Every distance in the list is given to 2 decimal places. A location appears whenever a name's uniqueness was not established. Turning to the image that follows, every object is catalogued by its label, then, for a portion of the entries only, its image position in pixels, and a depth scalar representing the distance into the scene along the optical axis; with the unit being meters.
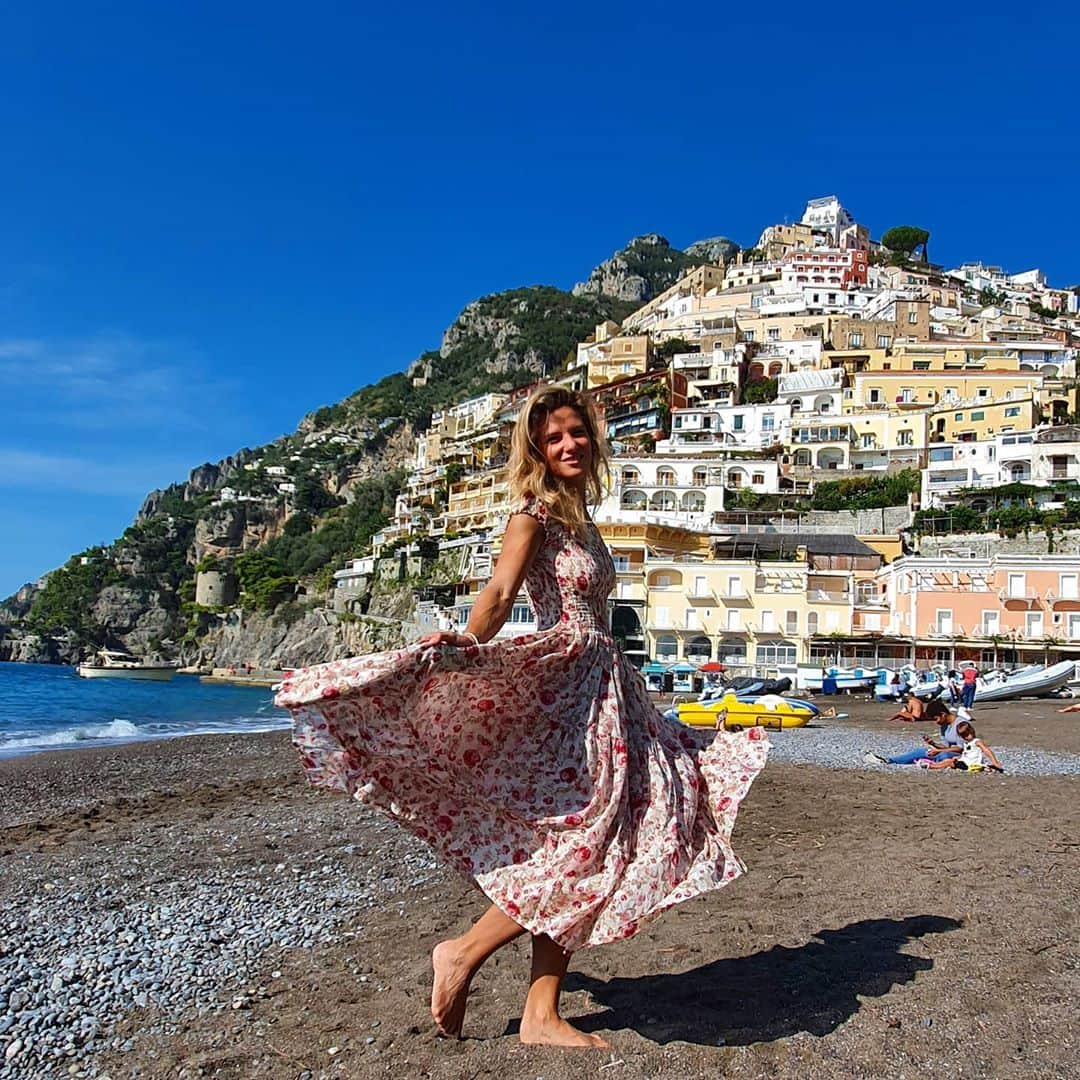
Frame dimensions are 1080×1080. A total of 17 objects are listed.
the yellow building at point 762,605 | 41.44
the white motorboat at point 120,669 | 78.38
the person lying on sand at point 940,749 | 12.04
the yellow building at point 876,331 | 78.69
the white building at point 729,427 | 63.25
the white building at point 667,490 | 53.31
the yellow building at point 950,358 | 69.56
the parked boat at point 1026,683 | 28.84
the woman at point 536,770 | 2.91
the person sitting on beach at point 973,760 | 11.35
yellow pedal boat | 20.61
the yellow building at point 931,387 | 63.38
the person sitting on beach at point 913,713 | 22.11
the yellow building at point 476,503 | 69.00
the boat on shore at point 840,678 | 34.84
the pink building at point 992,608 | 36.53
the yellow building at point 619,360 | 83.88
